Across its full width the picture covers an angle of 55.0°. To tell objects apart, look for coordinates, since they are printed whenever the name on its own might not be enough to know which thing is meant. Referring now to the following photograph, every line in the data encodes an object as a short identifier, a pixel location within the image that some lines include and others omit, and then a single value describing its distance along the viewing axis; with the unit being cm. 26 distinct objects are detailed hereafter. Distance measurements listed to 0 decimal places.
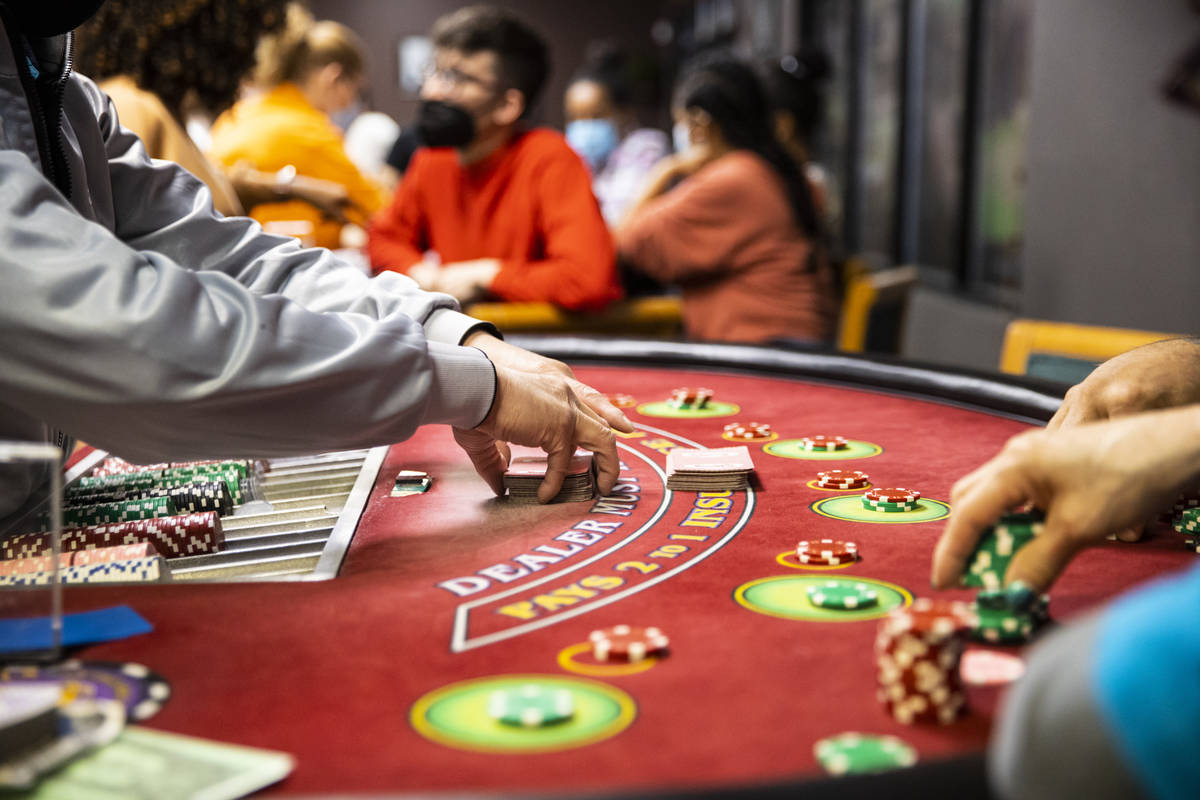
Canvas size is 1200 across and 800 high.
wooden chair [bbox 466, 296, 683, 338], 330
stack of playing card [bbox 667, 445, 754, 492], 136
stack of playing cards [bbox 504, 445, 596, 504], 132
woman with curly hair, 244
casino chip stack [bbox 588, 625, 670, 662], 83
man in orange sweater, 342
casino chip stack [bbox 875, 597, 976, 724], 72
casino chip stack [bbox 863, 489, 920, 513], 125
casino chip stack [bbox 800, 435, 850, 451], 157
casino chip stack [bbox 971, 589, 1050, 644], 85
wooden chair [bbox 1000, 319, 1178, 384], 208
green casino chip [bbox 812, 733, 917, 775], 65
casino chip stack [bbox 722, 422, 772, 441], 165
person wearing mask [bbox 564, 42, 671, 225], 755
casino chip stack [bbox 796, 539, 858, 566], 107
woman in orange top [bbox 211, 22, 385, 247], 423
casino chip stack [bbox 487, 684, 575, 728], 73
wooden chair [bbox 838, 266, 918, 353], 353
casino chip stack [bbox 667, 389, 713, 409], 190
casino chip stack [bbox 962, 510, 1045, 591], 86
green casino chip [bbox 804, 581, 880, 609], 94
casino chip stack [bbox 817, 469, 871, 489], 136
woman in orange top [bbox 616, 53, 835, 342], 369
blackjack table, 69
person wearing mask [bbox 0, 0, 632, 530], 94
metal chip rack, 112
